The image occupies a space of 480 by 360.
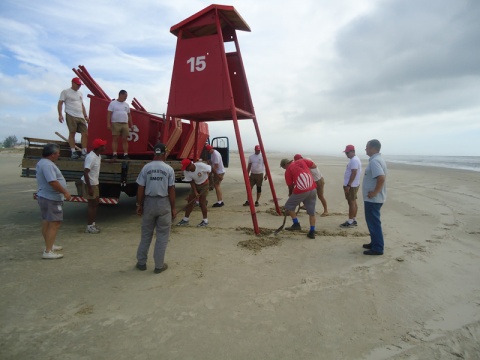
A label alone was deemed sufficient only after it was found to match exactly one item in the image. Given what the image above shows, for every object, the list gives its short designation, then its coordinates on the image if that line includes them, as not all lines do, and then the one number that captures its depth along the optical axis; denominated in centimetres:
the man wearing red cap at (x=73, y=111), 647
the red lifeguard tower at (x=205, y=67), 605
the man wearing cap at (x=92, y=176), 529
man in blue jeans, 462
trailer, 588
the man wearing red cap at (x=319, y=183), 736
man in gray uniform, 399
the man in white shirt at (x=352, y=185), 634
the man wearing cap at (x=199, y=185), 633
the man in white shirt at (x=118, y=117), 643
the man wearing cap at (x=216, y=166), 855
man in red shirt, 552
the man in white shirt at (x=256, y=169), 887
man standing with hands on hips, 421
